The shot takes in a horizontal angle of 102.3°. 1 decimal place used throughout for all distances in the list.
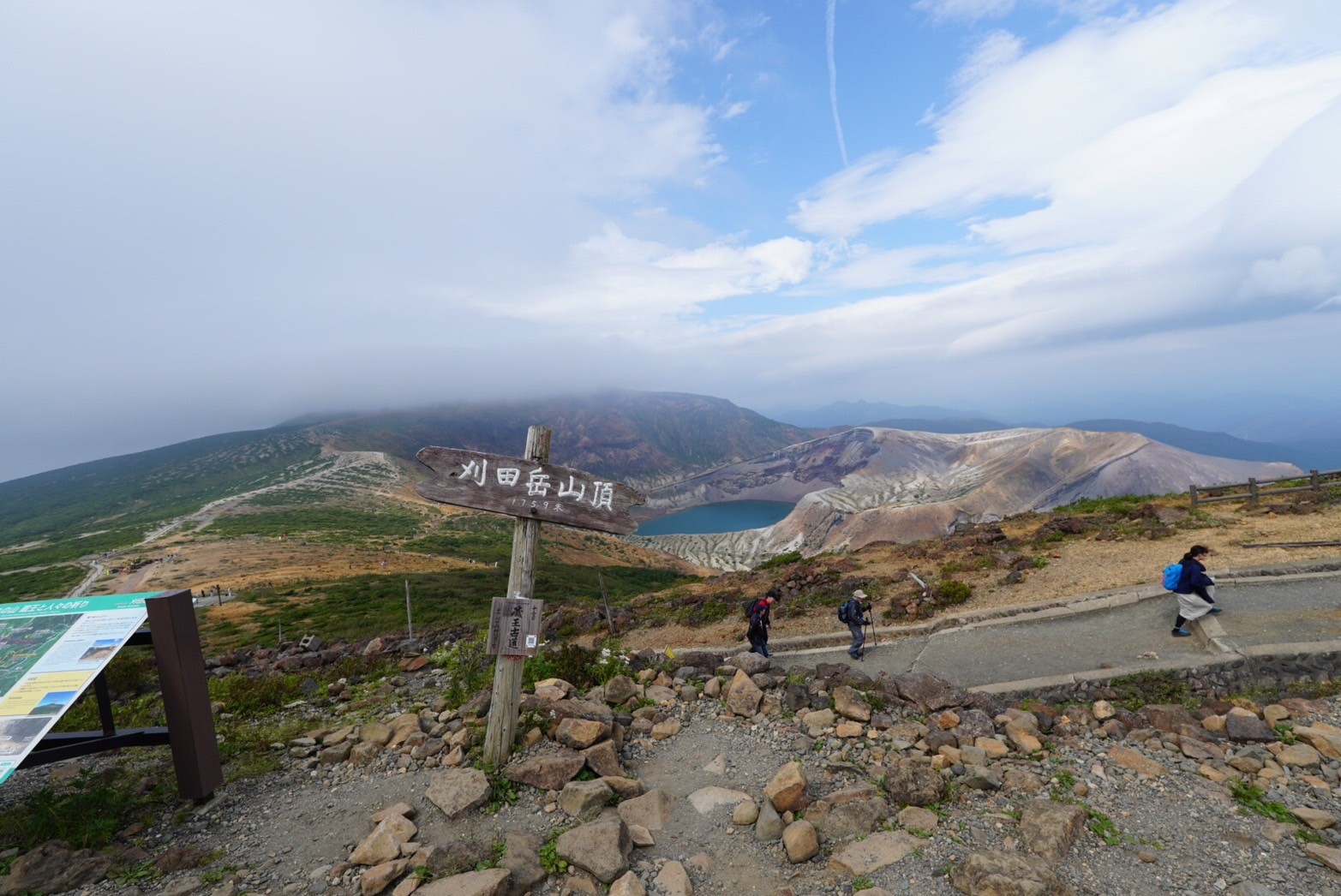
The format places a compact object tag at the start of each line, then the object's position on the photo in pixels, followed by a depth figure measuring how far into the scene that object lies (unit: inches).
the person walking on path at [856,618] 487.5
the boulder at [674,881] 186.2
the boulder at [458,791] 229.5
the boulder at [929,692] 312.2
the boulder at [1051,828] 193.5
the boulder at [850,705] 294.2
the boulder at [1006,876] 168.9
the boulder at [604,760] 253.1
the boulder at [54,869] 194.5
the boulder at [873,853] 188.9
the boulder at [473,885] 177.3
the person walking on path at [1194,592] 406.3
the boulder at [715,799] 232.9
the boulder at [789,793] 221.5
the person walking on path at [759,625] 484.0
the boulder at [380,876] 187.6
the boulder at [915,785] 223.5
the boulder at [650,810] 222.5
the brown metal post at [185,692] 239.3
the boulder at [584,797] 227.9
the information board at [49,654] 196.7
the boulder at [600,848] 191.0
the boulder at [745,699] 316.8
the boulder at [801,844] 197.5
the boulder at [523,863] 186.1
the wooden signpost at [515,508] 266.4
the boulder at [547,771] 243.1
